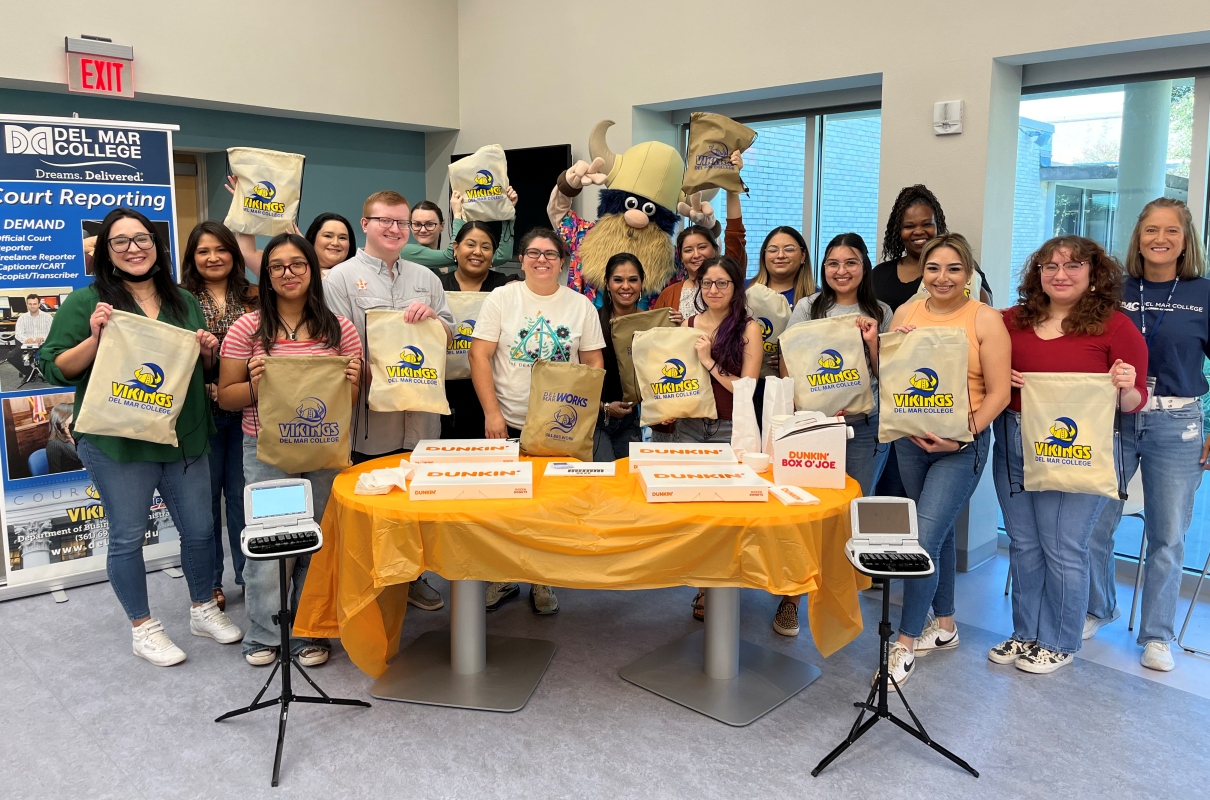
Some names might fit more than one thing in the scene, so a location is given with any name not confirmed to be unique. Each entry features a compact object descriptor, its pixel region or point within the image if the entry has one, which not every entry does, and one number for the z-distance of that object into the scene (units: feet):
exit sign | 16.15
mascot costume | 14.26
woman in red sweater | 9.78
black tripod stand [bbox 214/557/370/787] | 8.30
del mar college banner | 12.44
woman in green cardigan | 9.85
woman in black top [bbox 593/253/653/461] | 12.53
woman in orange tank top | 10.01
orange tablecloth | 8.57
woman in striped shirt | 10.04
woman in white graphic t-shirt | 11.37
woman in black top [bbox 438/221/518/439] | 12.96
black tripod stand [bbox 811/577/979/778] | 8.25
